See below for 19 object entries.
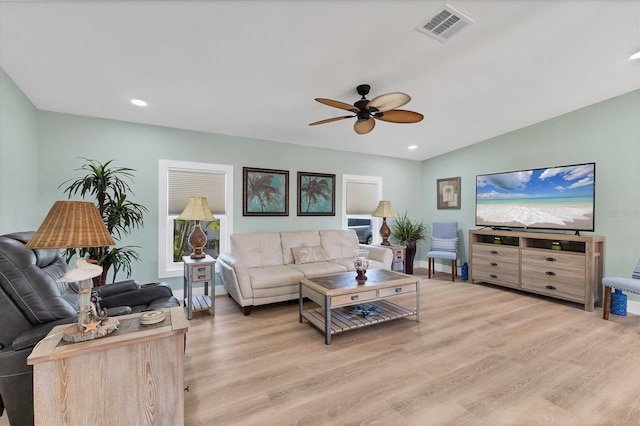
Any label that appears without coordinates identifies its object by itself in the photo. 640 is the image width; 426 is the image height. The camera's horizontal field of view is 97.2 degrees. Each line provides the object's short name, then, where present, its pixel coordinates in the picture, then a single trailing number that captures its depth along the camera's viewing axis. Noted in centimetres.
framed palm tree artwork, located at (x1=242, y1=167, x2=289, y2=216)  444
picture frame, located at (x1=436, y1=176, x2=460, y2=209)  562
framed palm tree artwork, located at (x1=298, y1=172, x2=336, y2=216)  491
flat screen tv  380
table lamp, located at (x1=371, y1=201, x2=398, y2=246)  521
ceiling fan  252
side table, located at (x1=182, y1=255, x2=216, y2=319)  339
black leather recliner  143
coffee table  275
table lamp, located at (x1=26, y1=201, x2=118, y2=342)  132
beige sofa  346
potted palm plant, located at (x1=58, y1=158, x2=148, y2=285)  295
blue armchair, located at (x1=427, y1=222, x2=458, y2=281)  525
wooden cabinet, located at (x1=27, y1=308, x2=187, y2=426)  128
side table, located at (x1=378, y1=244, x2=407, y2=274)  507
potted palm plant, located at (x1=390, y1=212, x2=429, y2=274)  566
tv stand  362
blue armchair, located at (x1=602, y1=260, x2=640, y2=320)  308
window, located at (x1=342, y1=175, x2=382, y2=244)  542
